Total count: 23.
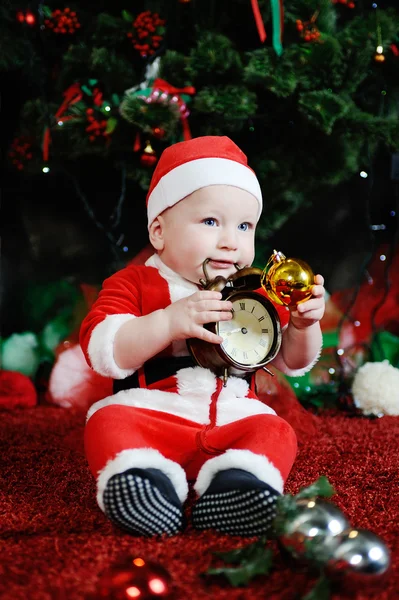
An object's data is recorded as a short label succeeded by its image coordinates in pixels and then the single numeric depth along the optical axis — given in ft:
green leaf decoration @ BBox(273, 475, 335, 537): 2.52
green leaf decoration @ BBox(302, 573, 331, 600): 2.17
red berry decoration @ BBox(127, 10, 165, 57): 5.61
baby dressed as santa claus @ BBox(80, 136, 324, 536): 2.85
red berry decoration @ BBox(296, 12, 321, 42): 5.38
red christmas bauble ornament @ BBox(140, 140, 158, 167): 5.60
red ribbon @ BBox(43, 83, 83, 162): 5.76
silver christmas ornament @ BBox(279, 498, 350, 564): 2.35
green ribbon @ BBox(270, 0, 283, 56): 5.08
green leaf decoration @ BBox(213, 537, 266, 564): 2.50
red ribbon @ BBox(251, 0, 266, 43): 5.10
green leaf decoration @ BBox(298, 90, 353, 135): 5.15
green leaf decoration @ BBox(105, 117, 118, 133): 5.41
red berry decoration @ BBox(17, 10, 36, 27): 6.25
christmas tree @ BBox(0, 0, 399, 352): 5.32
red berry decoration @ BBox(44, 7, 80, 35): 6.14
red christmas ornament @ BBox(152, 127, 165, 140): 5.30
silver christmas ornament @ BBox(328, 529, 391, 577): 2.26
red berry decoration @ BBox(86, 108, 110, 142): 5.51
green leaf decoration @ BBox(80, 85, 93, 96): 5.64
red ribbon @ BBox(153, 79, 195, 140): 5.34
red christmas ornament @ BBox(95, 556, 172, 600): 2.16
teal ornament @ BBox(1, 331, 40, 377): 6.66
